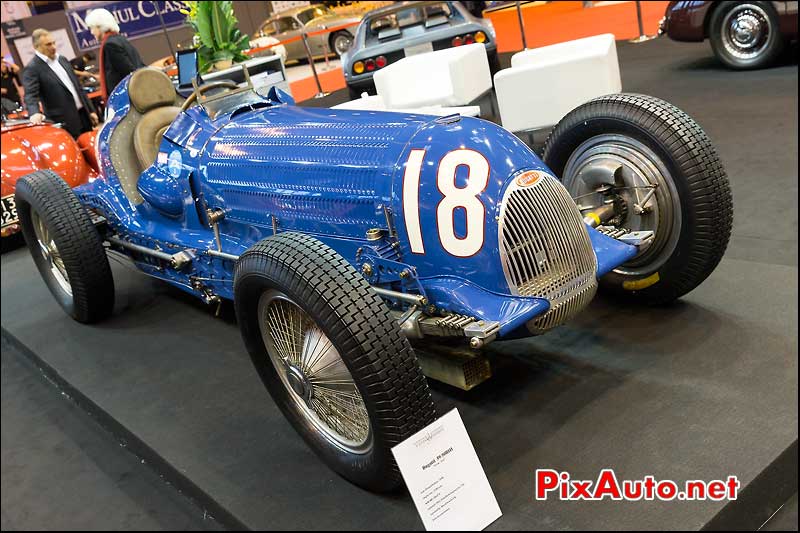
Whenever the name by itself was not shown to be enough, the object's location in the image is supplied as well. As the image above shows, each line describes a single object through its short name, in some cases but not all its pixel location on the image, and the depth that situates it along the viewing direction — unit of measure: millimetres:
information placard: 2443
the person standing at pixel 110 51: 7367
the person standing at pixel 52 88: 7805
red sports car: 7188
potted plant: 9531
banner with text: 10758
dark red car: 7160
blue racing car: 2637
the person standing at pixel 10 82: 11031
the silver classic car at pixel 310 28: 14602
